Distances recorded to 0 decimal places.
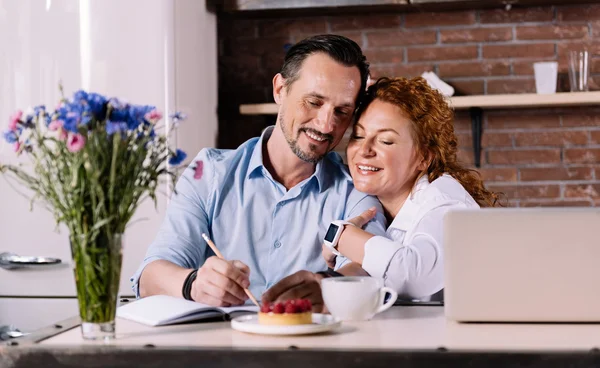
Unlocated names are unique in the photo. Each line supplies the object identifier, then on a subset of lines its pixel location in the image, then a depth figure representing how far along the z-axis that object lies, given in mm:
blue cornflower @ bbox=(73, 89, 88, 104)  1280
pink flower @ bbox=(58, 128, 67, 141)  1257
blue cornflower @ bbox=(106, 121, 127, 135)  1246
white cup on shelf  3447
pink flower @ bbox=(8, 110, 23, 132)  1300
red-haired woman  2057
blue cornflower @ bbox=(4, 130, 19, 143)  1295
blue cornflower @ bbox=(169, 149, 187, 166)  1336
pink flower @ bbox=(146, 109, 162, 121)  1302
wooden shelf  3418
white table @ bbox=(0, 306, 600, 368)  1149
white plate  1301
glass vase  1285
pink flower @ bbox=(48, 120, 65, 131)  1242
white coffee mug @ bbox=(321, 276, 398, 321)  1440
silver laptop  1355
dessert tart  1342
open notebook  1436
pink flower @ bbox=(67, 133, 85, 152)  1233
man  2254
